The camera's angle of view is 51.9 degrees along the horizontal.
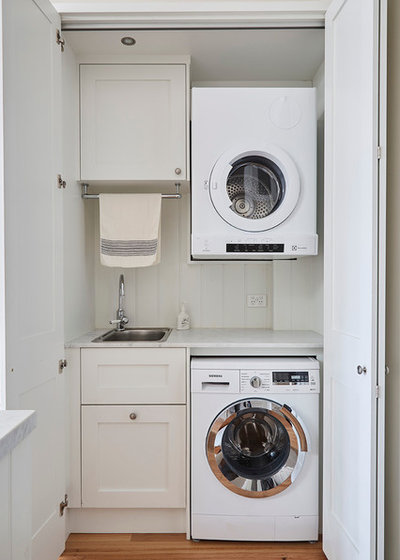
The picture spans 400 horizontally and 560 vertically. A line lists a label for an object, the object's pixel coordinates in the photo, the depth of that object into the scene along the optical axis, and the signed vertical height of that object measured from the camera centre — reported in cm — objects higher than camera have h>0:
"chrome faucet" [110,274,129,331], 250 -23
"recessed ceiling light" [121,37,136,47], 201 +116
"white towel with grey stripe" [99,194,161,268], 229 +27
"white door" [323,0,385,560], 141 -3
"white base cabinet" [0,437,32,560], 80 -47
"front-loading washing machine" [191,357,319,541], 192 -86
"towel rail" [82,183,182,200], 229 +45
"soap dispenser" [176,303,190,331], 248 -28
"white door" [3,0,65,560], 143 +11
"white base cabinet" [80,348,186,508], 200 -77
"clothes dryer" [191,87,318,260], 204 +57
